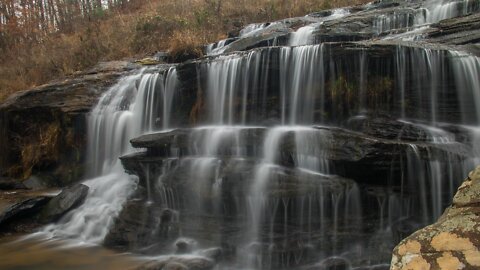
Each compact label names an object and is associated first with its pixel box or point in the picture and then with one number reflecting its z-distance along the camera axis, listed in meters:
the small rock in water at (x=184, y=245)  6.80
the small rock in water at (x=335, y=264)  5.93
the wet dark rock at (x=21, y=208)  8.38
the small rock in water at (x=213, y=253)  6.47
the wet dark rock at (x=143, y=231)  7.07
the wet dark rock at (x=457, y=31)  9.05
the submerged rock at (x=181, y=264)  5.97
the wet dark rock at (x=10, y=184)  10.16
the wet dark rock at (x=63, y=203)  8.54
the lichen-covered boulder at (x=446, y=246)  2.76
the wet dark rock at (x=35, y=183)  10.41
